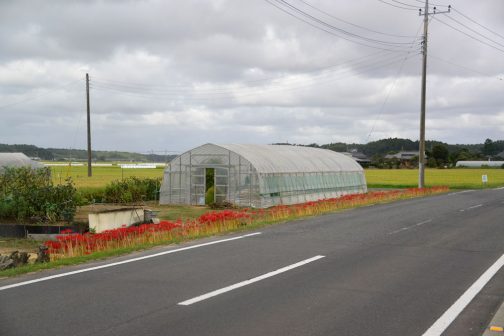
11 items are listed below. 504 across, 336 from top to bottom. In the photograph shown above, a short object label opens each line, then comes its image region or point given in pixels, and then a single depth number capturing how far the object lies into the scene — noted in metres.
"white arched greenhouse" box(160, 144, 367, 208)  29.52
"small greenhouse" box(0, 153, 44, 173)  55.91
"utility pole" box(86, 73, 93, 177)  49.84
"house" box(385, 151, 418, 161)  162.62
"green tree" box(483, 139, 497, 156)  186.50
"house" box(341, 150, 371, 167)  124.18
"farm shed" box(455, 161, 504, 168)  126.69
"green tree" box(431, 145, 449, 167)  130.38
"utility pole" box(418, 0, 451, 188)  38.91
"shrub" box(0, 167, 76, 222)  20.72
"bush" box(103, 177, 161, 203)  32.41
